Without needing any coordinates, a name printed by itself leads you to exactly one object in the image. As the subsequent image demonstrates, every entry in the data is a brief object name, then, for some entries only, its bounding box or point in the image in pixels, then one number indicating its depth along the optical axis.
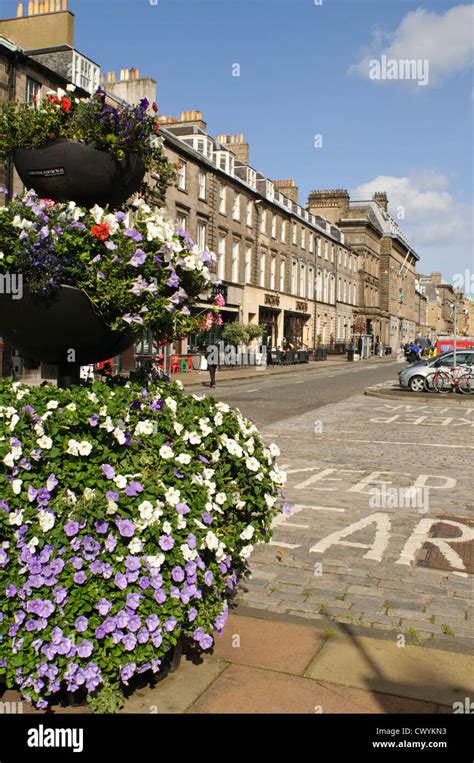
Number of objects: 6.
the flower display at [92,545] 3.20
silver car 24.45
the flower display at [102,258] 3.50
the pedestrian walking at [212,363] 25.48
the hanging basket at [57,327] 3.61
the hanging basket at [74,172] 3.84
